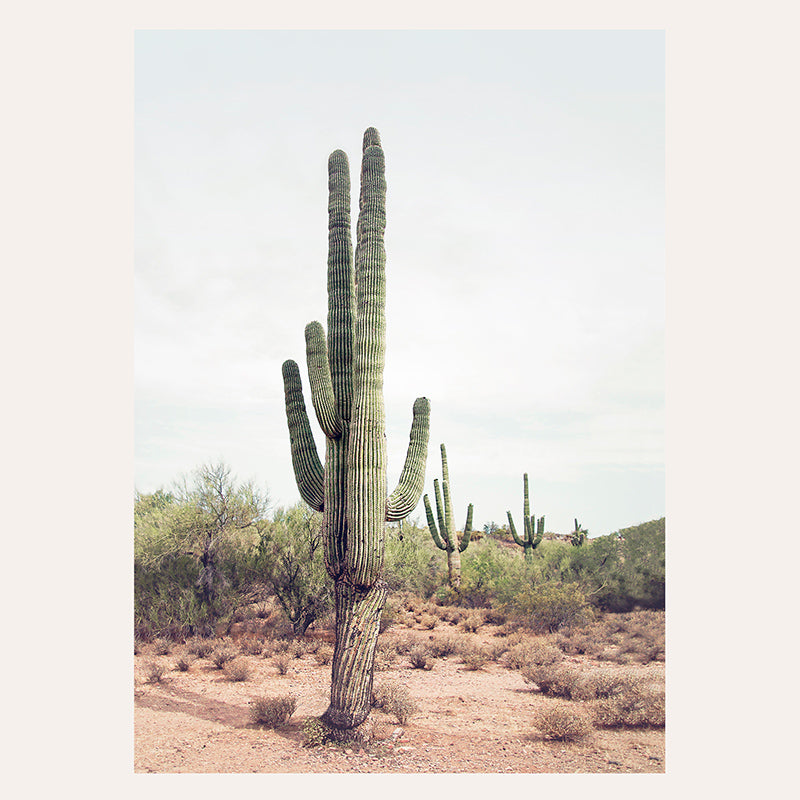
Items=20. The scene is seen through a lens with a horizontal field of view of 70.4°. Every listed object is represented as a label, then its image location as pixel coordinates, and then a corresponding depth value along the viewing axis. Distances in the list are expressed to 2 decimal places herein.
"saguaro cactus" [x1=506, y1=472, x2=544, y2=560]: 23.75
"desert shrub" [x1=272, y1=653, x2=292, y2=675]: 10.85
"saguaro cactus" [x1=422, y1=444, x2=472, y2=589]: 20.31
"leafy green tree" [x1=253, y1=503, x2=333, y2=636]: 14.81
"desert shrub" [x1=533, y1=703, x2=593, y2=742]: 7.03
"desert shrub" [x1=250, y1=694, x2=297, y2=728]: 7.55
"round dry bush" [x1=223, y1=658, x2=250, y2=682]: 10.30
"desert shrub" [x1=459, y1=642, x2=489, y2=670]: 11.52
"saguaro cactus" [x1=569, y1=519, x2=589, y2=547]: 33.78
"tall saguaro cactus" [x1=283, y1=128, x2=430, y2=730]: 6.98
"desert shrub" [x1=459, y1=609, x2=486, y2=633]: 15.77
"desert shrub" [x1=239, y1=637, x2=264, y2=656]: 12.62
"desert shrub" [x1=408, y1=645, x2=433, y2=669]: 11.53
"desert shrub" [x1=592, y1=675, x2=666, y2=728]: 7.62
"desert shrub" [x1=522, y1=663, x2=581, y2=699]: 9.33
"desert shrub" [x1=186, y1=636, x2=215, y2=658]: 12.26
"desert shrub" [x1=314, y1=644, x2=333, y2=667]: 11.96
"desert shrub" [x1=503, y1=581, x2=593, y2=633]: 15.10
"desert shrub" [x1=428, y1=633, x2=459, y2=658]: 12.70
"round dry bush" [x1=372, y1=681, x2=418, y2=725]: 7.54
